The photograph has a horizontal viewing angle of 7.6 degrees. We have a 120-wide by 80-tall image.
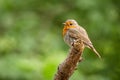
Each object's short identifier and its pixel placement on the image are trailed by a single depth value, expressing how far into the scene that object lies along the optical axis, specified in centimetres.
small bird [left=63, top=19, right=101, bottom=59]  828
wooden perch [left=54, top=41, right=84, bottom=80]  721
